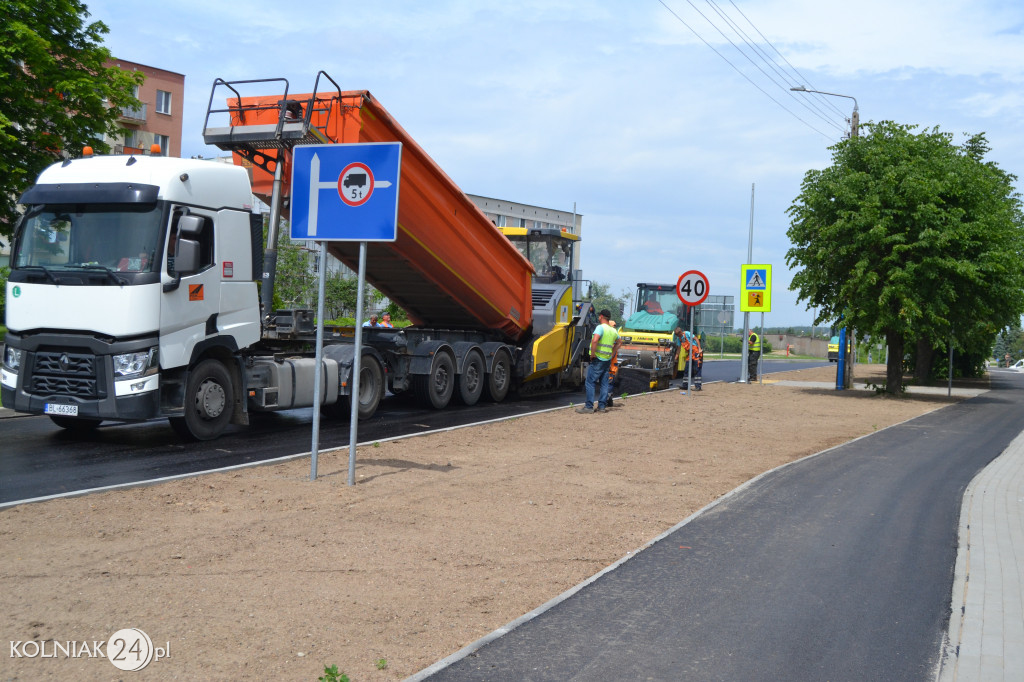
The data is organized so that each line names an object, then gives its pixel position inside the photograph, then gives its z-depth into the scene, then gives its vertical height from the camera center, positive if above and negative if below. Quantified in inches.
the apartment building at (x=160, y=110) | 2180.1 +486.0
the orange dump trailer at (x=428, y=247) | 448.1 +44.0
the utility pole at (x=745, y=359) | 1013.8 -32.0
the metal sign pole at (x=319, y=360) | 324.5 -18.8
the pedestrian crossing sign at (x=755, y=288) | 946.1 +47.1
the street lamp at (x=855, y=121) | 964.6 +236.9
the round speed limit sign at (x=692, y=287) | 767.7 +36.0
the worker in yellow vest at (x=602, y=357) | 623.2 -23.5
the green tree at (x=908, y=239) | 811.4 +94.8
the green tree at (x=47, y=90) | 751.1 +187.3
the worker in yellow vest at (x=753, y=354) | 1048.2 -28.1
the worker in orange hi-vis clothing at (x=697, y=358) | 896.7 -31.1
